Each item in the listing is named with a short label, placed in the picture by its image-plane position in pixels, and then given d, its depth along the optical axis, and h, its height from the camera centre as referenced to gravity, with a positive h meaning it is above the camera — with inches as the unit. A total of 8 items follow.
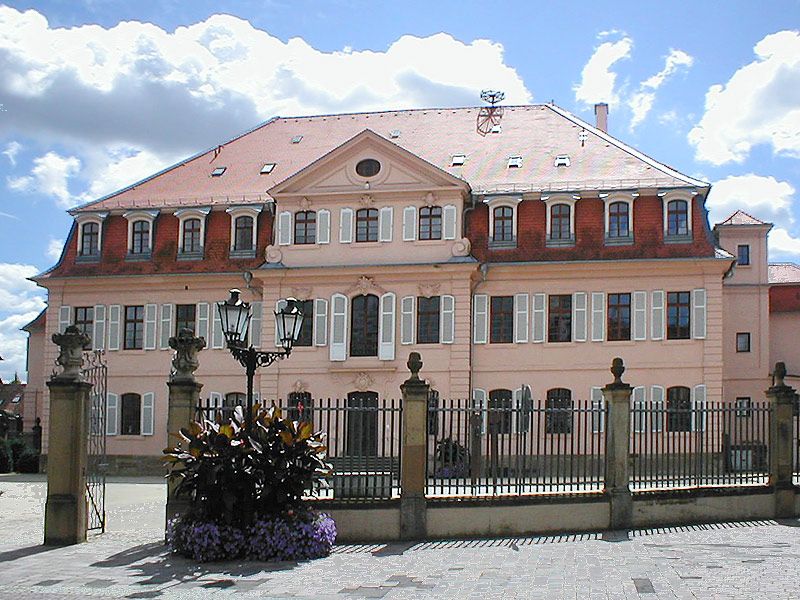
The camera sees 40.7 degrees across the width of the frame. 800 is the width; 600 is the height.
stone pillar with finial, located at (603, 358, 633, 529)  637.3 -39.8
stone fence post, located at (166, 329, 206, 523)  609.9 -7.5
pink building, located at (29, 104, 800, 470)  1334.9 +135.4
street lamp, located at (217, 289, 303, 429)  589.0 +27.1
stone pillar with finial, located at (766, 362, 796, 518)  685.9 -39.8
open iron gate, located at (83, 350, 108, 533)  646.5 -37.3
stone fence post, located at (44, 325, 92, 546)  605.9 -41.4
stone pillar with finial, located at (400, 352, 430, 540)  613.0 -44.3
